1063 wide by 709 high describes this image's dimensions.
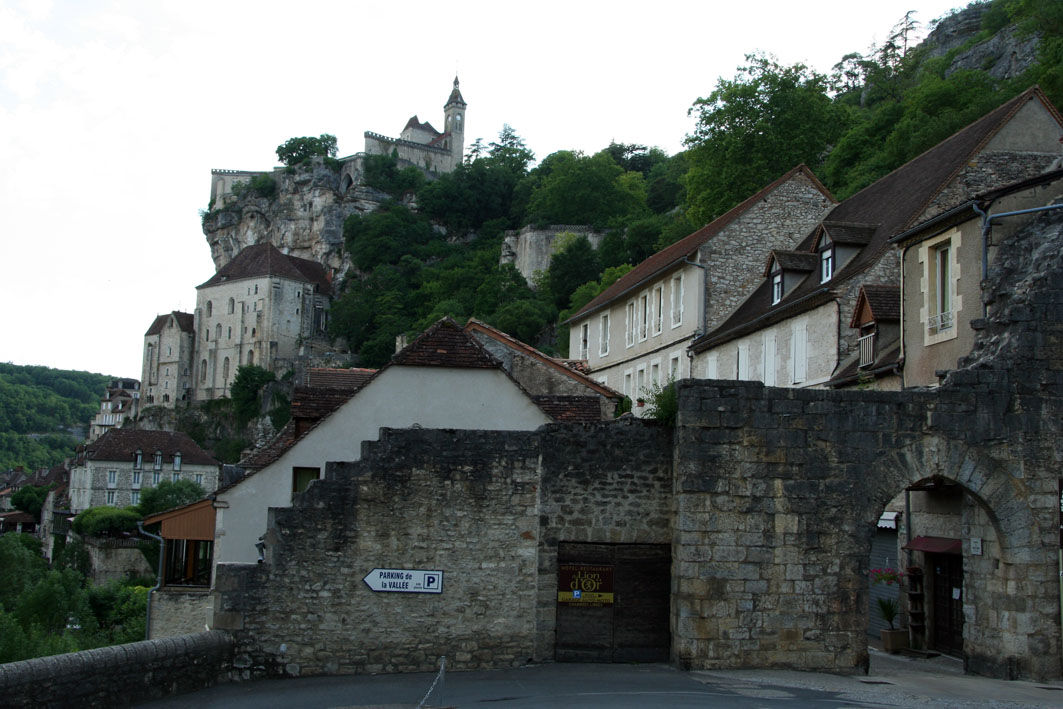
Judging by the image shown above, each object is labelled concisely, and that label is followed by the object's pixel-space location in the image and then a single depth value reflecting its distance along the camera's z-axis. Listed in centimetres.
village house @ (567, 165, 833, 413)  3052
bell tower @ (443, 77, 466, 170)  15262
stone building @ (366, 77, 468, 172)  14275
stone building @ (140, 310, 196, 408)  12444
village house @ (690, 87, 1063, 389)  2138
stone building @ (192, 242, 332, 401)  11781
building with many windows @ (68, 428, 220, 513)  8500
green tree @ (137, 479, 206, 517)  7575
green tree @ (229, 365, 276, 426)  11388
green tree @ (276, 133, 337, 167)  13850
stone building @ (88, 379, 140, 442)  14562
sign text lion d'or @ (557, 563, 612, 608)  1419
